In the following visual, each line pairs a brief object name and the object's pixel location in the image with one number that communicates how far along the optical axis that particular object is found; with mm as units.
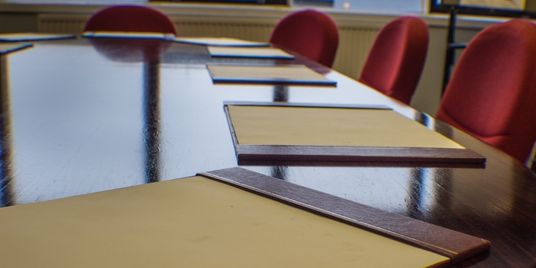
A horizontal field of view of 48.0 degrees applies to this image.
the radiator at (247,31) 3598
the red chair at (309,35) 2652
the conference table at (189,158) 488
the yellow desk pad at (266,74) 1317
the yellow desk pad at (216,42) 2364
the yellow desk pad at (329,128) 717
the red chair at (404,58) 1889
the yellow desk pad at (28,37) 2171
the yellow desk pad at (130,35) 2682
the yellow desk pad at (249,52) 1914
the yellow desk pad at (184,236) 365
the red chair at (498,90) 1190
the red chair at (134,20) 3072
